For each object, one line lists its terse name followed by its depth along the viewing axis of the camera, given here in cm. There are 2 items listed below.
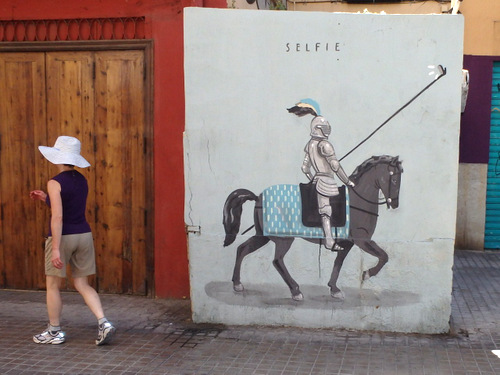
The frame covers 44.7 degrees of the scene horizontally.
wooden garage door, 714
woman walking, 550
